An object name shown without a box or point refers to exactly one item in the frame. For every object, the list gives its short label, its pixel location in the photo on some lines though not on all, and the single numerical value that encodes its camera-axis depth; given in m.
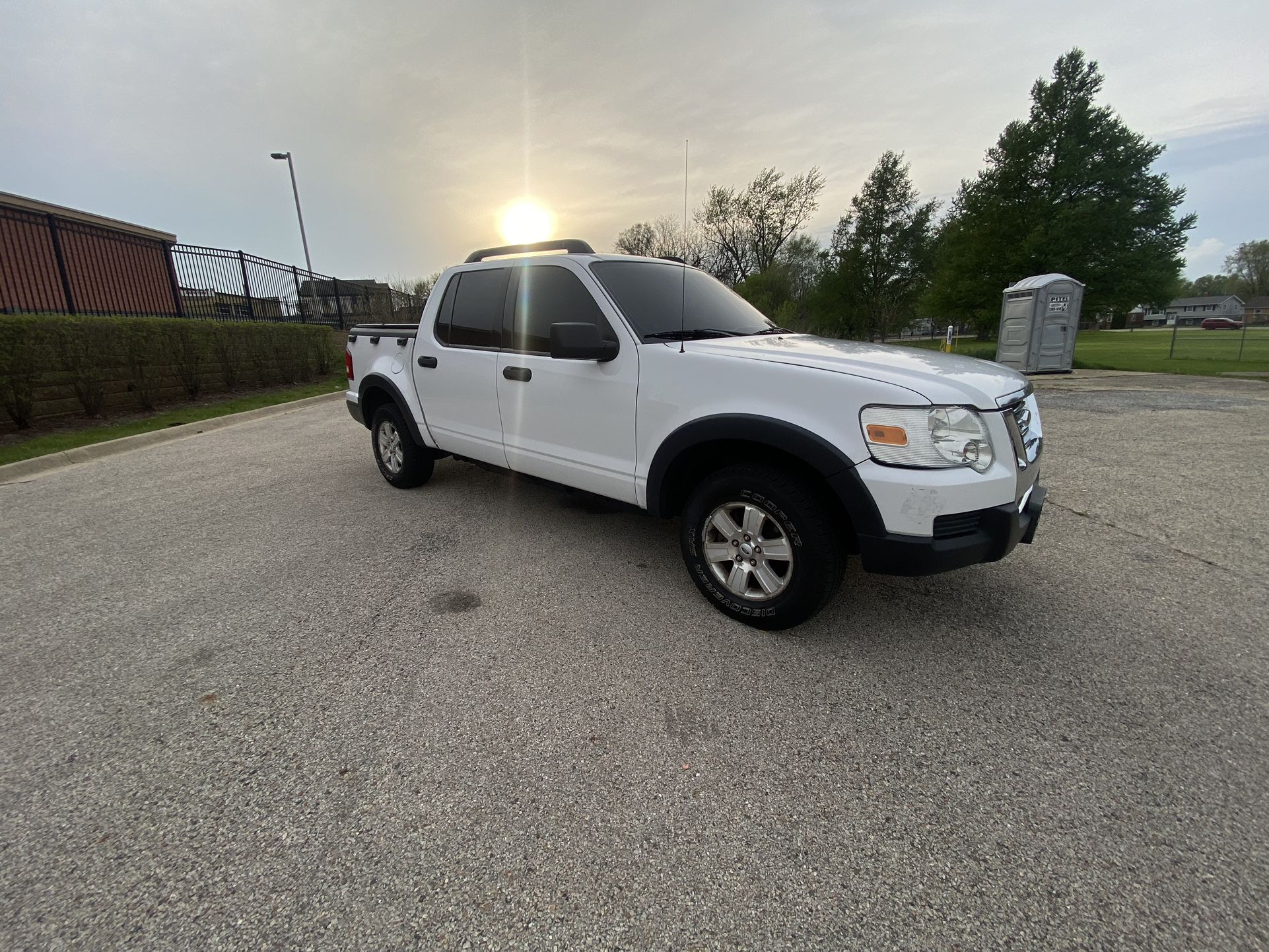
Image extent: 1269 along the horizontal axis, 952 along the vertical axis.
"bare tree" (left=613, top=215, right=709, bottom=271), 40.28
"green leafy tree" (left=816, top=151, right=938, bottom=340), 30.53
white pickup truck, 2.18
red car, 57.32
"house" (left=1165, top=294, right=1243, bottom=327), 79.56
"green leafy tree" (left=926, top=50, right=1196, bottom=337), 20.97
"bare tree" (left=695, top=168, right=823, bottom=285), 37.44
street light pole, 17.38
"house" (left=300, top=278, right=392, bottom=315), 18.12
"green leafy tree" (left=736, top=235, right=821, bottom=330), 34.03
